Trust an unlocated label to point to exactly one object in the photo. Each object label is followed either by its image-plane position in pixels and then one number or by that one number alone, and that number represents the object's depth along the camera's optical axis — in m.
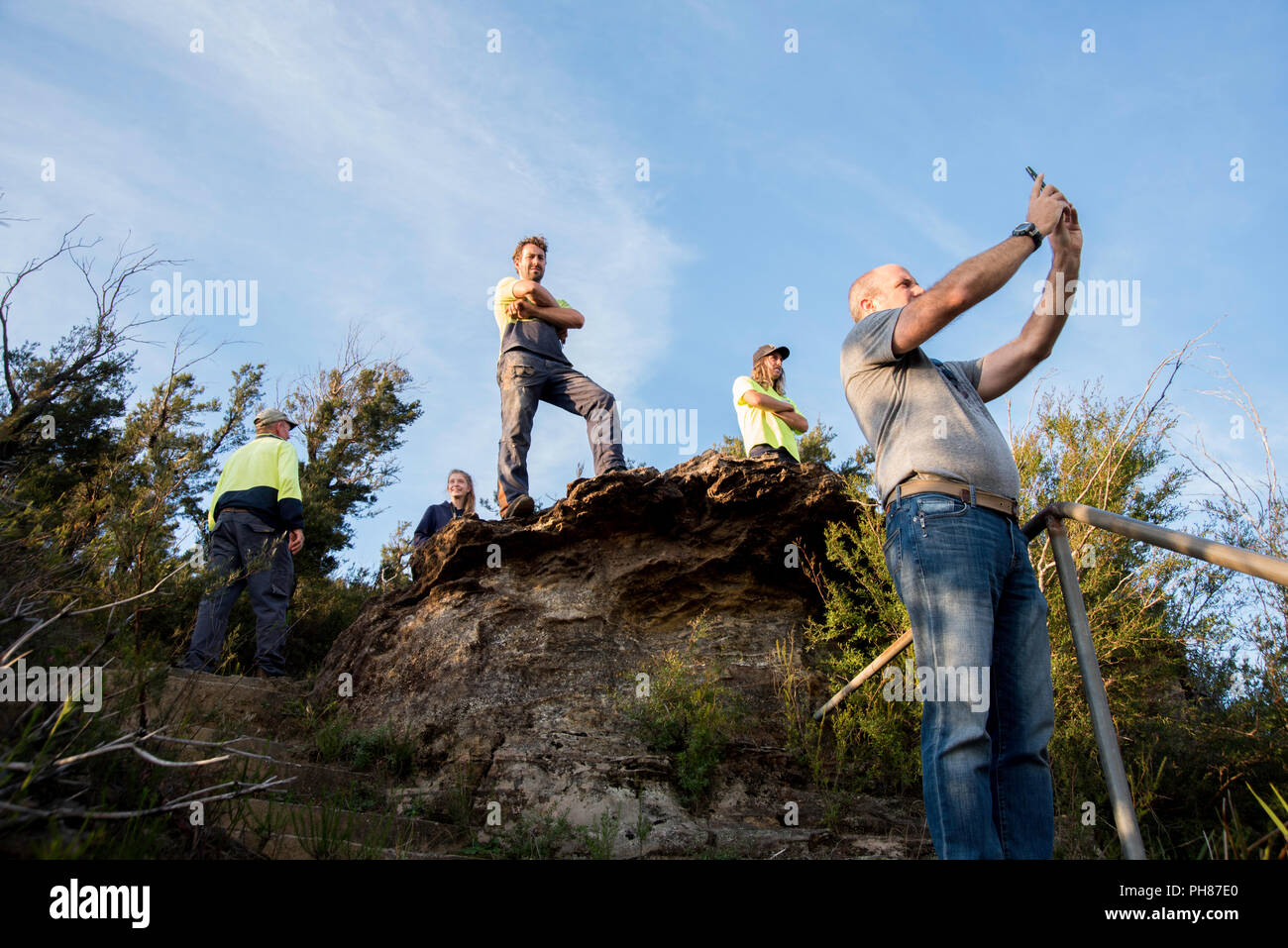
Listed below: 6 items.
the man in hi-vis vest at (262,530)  7.68
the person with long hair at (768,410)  7.60
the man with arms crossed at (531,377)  7.29
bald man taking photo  2.54
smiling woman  9.42
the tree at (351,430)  13.07
